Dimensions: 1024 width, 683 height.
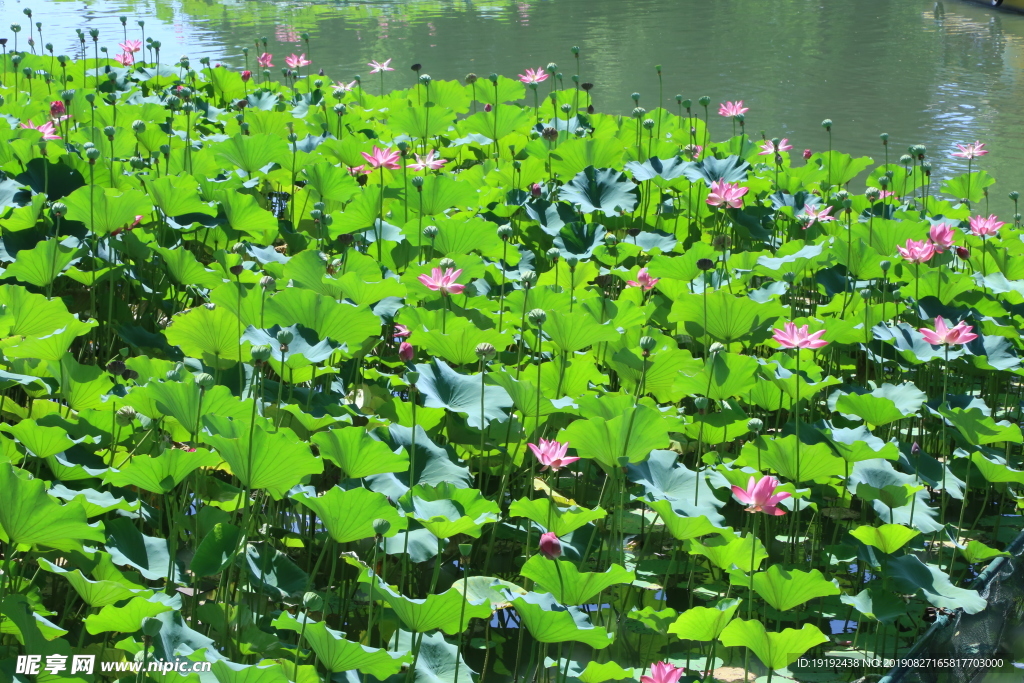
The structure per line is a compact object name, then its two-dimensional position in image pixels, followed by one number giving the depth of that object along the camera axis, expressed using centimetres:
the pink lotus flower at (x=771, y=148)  618
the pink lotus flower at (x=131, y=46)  849
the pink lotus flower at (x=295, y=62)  831
